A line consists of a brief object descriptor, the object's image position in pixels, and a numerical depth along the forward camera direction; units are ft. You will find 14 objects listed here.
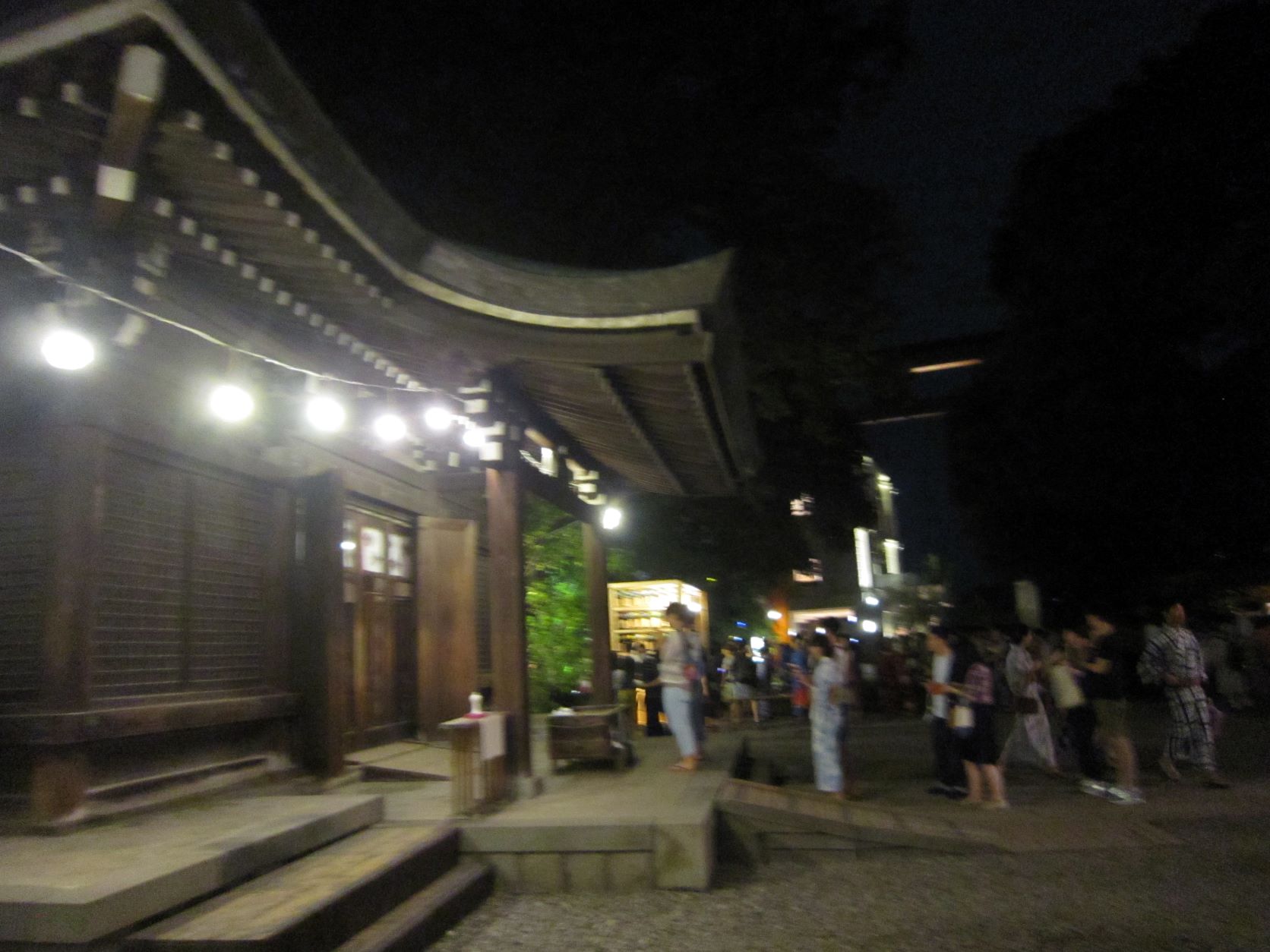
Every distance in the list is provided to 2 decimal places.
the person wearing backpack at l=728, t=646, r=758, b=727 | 60.13
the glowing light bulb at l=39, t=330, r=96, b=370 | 18.15
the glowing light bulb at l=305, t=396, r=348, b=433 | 25.31
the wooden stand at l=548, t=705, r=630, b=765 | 31.42
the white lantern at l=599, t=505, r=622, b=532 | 40.34
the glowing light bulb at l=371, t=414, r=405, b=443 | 28.53
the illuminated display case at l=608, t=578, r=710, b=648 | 63.21
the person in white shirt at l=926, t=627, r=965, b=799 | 30.14
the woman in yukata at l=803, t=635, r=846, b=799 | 30.09
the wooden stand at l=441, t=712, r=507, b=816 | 23.34
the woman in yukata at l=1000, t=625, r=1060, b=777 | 34.76
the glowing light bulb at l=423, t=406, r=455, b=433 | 28.91
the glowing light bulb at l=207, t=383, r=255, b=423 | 22.36
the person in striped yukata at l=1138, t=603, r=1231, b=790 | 31.42
